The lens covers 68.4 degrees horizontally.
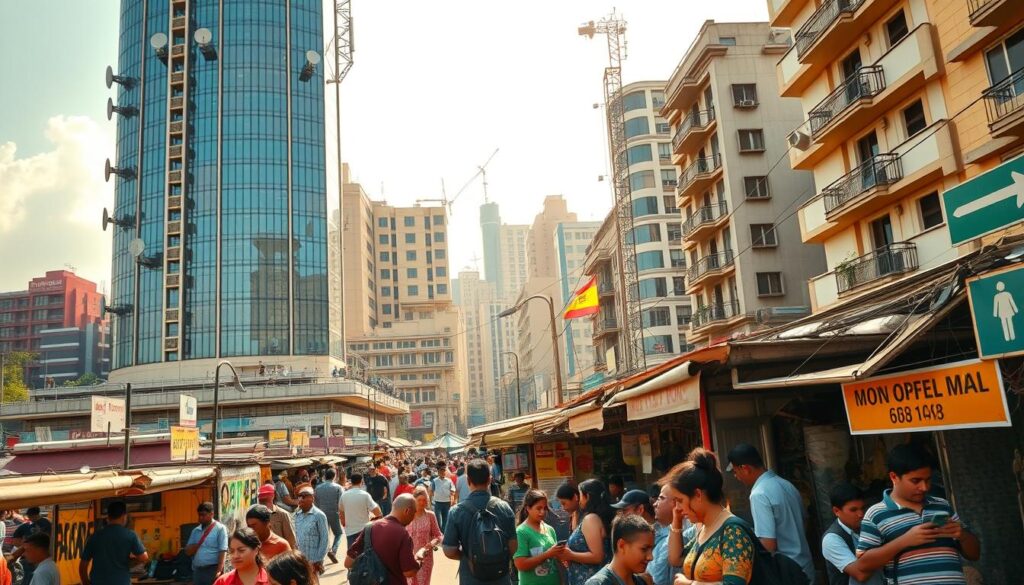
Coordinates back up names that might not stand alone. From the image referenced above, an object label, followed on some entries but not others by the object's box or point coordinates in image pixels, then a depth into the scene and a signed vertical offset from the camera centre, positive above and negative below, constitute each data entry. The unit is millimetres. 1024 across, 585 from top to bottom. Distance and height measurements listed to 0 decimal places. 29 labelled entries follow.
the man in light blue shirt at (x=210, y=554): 9102 -1205
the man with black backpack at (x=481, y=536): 6445 -873
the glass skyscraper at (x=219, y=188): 78188 +27632
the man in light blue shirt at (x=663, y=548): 5367 -913
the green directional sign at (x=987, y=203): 6160 +1663
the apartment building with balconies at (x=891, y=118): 16531 +7366
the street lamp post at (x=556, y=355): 25036 +2189
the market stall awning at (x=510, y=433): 15586 -28
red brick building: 118188 +21565
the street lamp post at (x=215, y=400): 18333 +1329
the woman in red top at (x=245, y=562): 4984 -732
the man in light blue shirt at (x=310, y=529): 11103 -1222
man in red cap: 9789 -999
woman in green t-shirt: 5961 -937
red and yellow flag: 26578 +4317
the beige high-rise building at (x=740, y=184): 33562 +10555
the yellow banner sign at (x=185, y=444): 14716 +202
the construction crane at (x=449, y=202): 160400 +53057
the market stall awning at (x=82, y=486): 6536 -263
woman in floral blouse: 3479 -542
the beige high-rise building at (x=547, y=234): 150625 +38931
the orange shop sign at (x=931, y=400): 4711 +12
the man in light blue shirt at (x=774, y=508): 5527 -695
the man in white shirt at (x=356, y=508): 11688 -1012
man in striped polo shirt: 4109 -702
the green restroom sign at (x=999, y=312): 4734 +548
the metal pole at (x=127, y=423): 14020 +662
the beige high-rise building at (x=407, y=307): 115312 +21171
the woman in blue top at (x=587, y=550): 5594 -919
